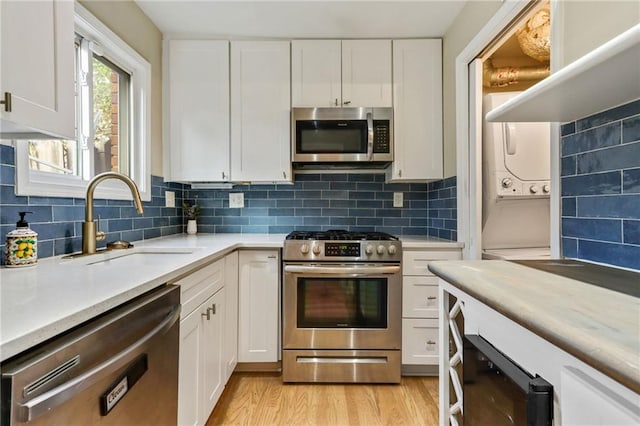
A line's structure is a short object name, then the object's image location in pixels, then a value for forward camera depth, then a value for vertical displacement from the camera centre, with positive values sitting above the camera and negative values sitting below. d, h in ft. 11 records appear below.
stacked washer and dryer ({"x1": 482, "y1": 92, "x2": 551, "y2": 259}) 6.93 +0.92
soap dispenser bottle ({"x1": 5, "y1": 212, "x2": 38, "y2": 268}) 3.62 -0.42
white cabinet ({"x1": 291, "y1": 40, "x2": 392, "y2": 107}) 7.83 +3.43
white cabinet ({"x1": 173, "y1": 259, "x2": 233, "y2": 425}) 4.16 -2.07
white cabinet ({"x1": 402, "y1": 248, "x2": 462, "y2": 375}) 6.91 -2.09
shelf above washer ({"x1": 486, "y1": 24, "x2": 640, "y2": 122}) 2.07 +1.05
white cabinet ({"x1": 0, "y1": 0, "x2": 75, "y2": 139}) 2.74 +1.38
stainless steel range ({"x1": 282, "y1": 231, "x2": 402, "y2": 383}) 6.73 -2.26
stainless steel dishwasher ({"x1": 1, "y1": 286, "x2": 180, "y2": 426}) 1.83 -1.18
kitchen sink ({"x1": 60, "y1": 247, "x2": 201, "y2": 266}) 4.36 -0.73
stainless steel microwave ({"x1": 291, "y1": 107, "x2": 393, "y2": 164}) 7.49 +1.81
